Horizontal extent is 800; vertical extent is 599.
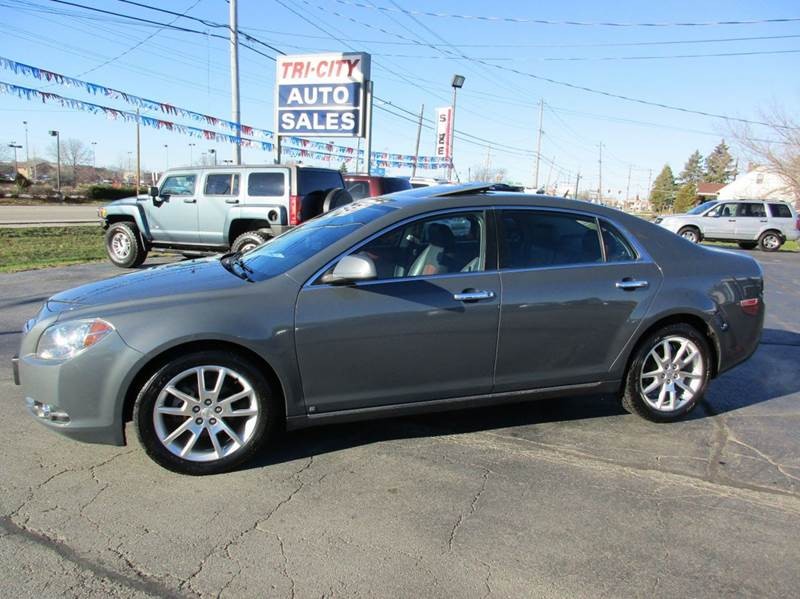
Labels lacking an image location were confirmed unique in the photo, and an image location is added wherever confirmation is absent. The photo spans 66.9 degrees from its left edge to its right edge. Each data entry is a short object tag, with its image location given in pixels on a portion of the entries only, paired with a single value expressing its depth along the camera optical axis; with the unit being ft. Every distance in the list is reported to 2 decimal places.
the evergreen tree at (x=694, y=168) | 407.64
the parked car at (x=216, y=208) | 34.19
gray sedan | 10.64
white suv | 74.18
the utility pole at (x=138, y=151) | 184.58
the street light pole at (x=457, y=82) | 107.45
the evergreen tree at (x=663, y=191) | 386.05
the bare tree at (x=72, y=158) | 291.99
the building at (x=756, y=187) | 136.98
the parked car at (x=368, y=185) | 47.73
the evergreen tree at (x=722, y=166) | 381.40
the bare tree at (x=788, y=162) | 123.65
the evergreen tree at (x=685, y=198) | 290.76
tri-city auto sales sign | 54.54
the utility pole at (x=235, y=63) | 57.47
